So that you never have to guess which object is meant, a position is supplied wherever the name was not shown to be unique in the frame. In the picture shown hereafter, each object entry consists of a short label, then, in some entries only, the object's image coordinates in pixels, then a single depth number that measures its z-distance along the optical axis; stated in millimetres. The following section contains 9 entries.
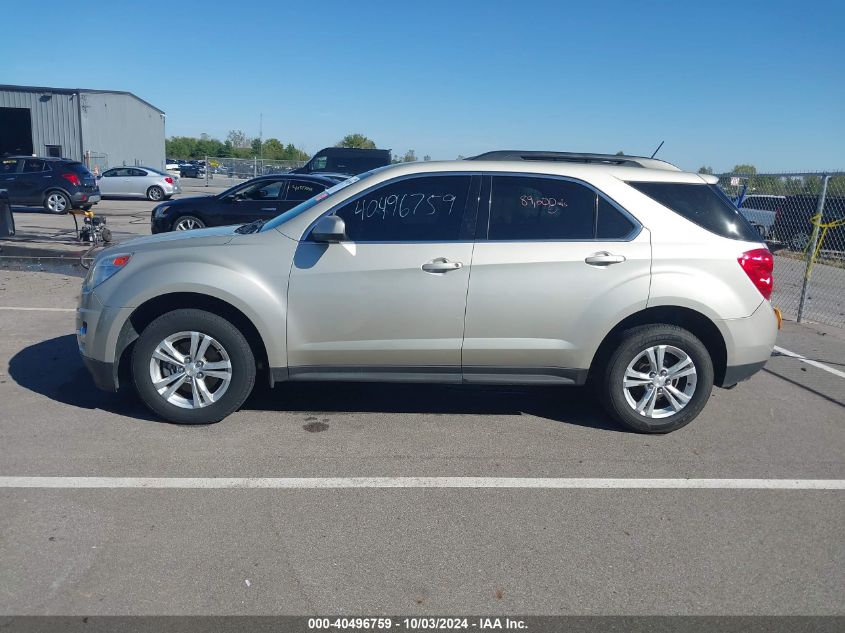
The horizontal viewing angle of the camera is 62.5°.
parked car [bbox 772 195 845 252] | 13508
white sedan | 27969
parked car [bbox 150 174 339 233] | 13156
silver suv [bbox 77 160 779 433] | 4781
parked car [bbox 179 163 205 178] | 56219
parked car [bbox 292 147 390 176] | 21812
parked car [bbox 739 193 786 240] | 15177
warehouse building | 33375
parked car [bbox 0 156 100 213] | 20406
